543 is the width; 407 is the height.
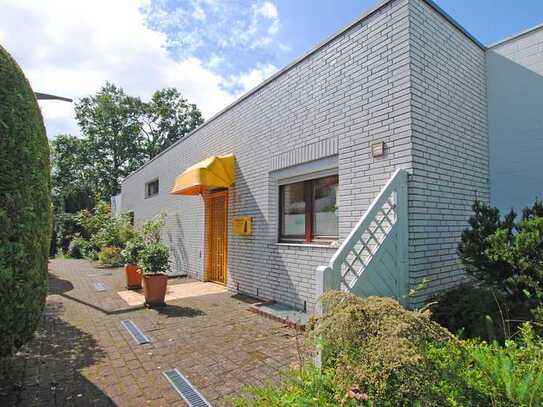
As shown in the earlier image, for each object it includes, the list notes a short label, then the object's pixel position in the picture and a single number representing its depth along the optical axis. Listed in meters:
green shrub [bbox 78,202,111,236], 20.31
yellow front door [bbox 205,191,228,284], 9.60
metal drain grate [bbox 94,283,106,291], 9.38
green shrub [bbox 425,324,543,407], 2.35
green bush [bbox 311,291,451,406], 2.31
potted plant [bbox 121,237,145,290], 8.68
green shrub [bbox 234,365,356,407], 2.43
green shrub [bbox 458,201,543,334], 3.72
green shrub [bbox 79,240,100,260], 18.78
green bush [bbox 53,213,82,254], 24.90
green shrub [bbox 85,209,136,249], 16.61
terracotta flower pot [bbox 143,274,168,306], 7.11
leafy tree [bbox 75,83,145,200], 34.12
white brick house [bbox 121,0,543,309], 4.70
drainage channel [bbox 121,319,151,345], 5.05
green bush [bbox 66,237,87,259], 21.14
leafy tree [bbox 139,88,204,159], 35.88
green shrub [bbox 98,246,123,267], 15.66
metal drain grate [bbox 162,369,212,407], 3.28
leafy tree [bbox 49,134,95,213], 32.25
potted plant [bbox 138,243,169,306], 7.13
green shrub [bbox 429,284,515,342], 3.72
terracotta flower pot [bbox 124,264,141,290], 9.19
